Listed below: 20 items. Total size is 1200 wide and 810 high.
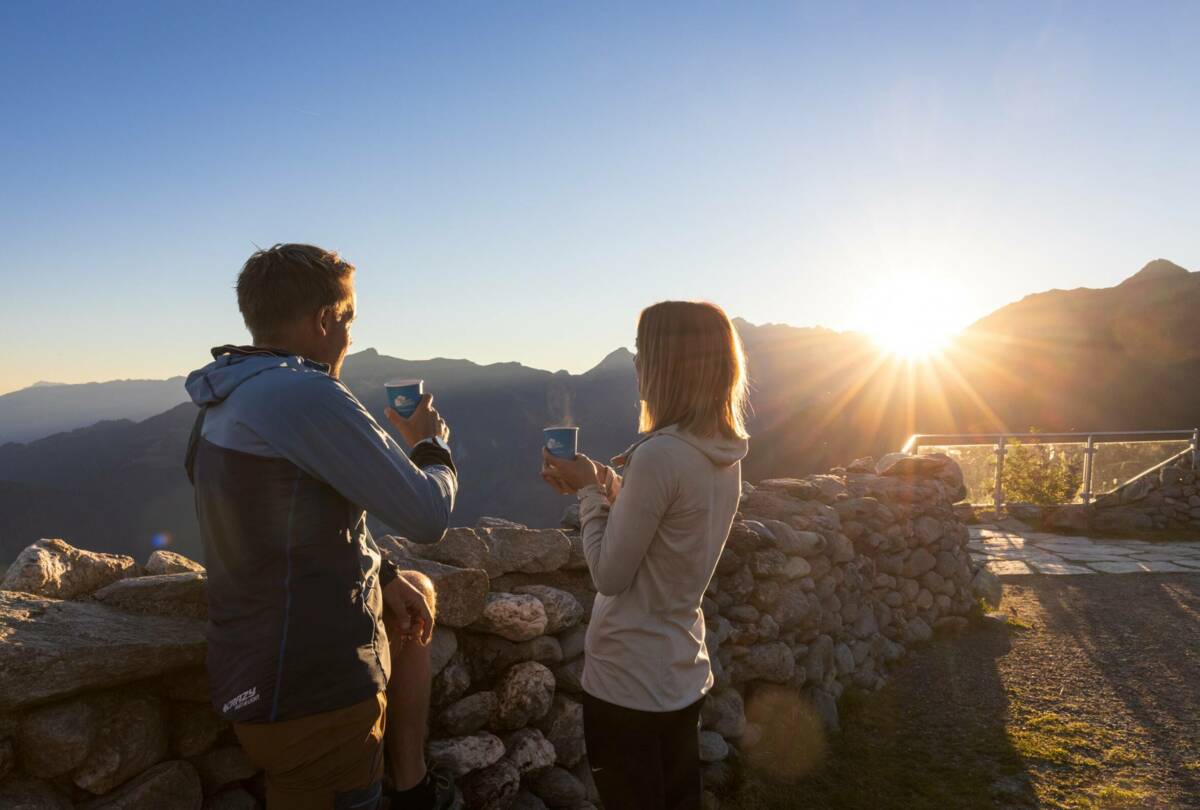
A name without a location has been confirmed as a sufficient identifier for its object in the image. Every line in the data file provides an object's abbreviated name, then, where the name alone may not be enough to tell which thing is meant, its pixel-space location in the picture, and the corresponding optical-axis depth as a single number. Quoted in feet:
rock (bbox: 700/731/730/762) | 11.60
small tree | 36.29
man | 4.38
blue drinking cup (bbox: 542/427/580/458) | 6.75
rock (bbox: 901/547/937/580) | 19.63
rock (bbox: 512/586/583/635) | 10.07
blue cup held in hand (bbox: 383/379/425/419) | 6.16
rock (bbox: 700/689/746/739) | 12.23
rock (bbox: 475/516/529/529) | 10.98
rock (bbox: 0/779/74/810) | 5.17
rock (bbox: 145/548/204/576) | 7.77
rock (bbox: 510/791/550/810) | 8.84
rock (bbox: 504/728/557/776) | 9.02
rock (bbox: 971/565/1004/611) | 21.88
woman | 5.61
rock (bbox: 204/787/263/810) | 6.39
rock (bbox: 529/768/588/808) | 9.27
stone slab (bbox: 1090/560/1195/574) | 26.25
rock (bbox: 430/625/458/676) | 8.53
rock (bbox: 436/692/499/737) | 8.61
